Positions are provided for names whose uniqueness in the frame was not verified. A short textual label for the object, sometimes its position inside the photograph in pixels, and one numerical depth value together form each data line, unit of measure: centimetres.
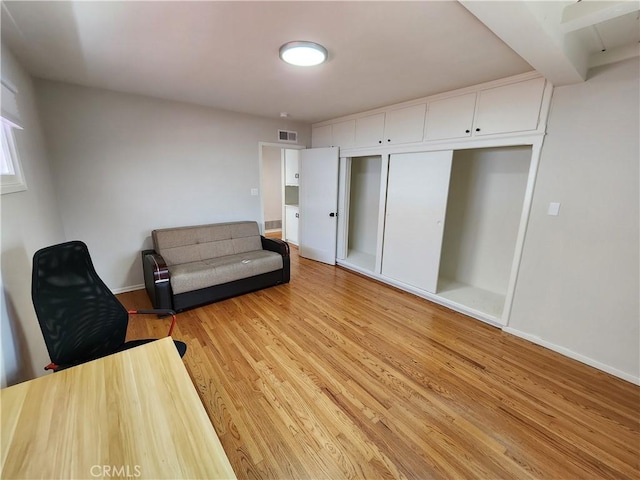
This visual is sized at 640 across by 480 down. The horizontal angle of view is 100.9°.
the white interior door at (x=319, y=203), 436
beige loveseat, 285
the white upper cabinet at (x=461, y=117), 236
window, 162
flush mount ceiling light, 188
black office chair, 131
